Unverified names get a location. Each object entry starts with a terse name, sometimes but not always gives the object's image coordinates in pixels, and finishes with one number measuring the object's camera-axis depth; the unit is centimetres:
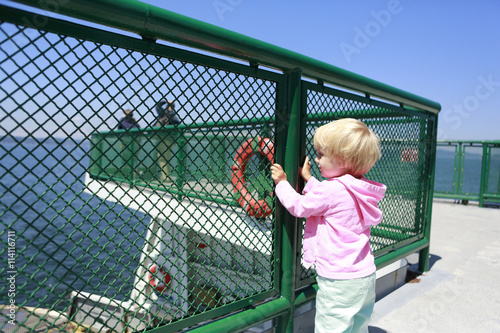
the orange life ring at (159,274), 630
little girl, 156
